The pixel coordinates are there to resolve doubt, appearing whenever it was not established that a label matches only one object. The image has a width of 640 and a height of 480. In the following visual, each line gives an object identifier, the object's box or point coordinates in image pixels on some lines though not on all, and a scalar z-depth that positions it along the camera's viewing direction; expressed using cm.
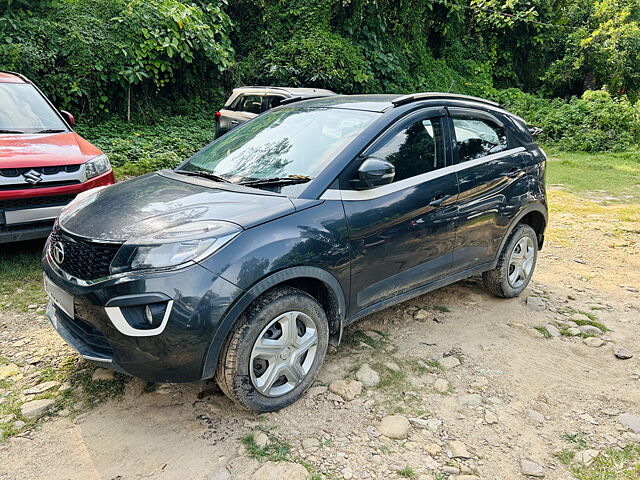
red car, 433
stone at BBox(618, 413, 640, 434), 294
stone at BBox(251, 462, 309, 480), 244
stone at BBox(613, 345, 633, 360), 374
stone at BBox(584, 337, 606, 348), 390
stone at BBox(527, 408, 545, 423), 296
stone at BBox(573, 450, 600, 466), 263
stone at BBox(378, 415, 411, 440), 277
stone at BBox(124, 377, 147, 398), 301
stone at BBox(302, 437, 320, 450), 264
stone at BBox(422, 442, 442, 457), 265
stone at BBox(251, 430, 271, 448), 264
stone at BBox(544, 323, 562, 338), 405
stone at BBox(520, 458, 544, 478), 253
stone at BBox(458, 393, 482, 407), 307
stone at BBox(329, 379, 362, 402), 309
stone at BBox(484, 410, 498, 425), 291
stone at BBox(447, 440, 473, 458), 264
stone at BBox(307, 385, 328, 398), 309
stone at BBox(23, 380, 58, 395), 301
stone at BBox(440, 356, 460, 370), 347
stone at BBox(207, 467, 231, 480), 242
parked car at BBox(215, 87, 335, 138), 918
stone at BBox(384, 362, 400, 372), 339
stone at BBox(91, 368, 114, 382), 314
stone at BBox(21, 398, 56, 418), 281
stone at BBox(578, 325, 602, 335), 409
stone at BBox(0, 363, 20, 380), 317
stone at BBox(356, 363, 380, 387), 323
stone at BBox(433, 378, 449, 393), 319
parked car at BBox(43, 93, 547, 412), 254
